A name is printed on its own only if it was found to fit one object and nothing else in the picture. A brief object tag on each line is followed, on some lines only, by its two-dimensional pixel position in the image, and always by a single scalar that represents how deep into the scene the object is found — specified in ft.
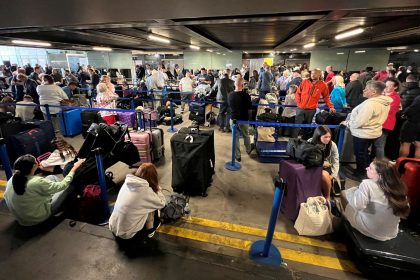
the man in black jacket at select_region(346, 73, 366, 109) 20.21
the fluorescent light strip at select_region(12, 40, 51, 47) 29.23
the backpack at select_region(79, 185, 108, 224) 9.46
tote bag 8.72
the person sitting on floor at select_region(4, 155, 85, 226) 7.75
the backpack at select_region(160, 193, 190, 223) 9.48
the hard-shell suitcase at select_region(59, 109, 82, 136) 20.12
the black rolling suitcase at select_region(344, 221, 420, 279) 6.87
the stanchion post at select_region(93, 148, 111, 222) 8.93
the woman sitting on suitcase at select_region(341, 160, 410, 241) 6.79
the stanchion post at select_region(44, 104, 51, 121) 18.09
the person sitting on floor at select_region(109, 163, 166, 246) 7.23
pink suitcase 14.19
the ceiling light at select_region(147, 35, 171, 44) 29.20
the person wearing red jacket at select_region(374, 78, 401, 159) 13.12
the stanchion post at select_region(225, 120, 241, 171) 13.98
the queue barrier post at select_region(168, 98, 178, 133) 22.10
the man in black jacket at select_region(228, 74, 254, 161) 15.35
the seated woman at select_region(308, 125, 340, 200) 10.18
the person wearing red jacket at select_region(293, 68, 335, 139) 15.65
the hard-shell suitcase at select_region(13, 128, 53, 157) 14.25
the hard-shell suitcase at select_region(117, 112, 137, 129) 22.00
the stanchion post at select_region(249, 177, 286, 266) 6.95
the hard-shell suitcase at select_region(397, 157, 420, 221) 8.76
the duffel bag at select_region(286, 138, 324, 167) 9.12
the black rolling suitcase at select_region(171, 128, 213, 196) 10.85
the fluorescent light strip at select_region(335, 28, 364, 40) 24.31
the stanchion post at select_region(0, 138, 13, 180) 10.38
